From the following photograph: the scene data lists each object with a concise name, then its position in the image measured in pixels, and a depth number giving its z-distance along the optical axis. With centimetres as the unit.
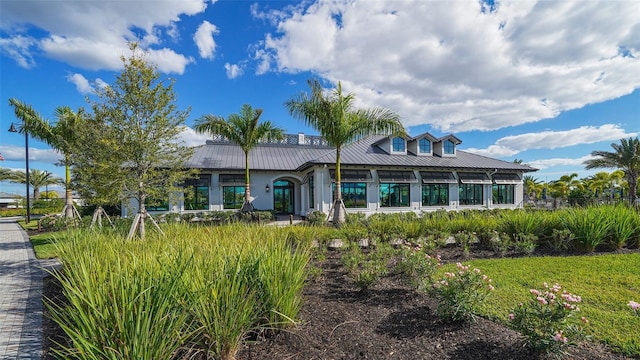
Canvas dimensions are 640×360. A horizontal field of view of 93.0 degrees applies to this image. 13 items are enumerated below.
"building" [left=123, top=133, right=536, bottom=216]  2033
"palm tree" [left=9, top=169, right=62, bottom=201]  3989
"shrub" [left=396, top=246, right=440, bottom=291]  458
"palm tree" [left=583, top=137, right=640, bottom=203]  2447
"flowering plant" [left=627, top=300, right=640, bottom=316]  289
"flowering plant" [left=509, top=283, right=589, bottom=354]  278
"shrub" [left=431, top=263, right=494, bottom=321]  355
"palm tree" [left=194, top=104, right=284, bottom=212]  1759
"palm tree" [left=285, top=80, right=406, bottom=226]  1365
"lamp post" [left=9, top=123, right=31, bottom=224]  1790
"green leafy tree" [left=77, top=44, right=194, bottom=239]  765
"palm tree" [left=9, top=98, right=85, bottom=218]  1499
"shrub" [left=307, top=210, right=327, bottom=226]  1560
